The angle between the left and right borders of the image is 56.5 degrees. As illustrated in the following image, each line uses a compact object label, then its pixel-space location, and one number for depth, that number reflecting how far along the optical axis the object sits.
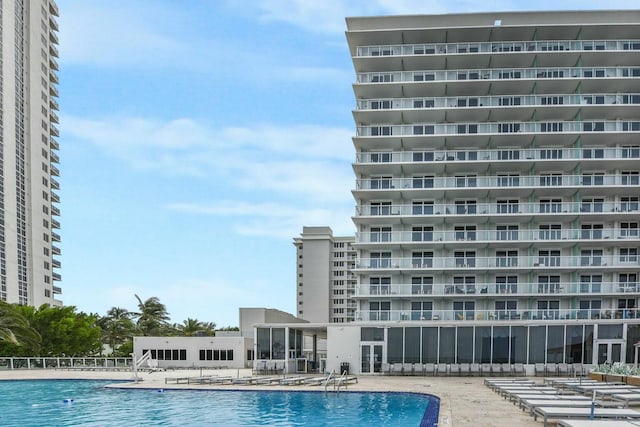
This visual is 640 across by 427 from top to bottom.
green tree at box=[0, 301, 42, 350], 37.62
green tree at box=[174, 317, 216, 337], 67.56
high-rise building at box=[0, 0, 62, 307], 62.00
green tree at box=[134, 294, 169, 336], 62.25
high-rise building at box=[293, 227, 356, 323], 102.94
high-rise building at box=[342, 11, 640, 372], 40.44
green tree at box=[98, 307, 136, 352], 65.99
